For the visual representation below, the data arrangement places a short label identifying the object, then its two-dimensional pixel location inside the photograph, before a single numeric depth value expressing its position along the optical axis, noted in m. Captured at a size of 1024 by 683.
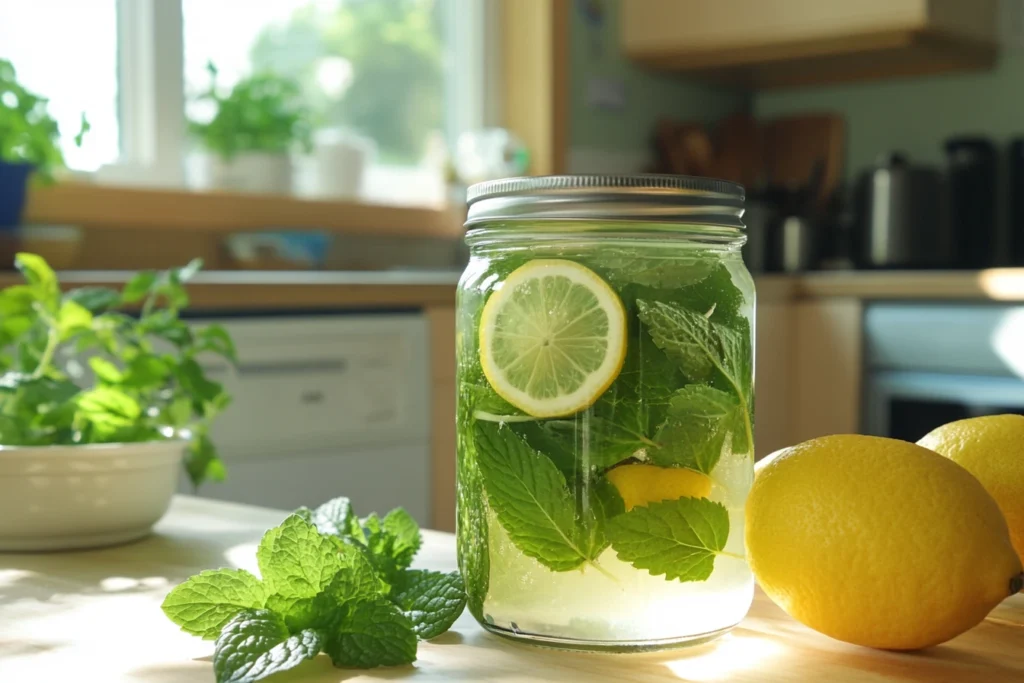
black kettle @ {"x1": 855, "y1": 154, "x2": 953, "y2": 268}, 3.17
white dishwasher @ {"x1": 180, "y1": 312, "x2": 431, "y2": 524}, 2.07
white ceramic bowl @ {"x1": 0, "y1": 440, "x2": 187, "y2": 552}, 0.79
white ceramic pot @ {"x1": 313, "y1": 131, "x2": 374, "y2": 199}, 3.17
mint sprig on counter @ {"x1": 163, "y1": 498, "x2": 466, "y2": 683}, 0.60
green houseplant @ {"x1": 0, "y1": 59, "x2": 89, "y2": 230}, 1.87
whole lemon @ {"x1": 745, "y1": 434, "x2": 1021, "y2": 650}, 0.62
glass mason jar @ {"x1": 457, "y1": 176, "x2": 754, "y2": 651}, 0.63
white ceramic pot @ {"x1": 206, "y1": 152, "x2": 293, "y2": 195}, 2.94
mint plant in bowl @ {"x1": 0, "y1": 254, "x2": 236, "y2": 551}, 0.79
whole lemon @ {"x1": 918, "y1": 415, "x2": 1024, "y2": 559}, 0.70
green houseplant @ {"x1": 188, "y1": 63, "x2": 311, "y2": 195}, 2.92
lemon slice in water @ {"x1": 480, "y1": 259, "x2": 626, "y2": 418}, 0.63
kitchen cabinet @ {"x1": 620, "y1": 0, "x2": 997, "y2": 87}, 3.30
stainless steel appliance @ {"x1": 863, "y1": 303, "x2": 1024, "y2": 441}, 2.62
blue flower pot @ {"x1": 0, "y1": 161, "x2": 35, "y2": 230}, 2.08
